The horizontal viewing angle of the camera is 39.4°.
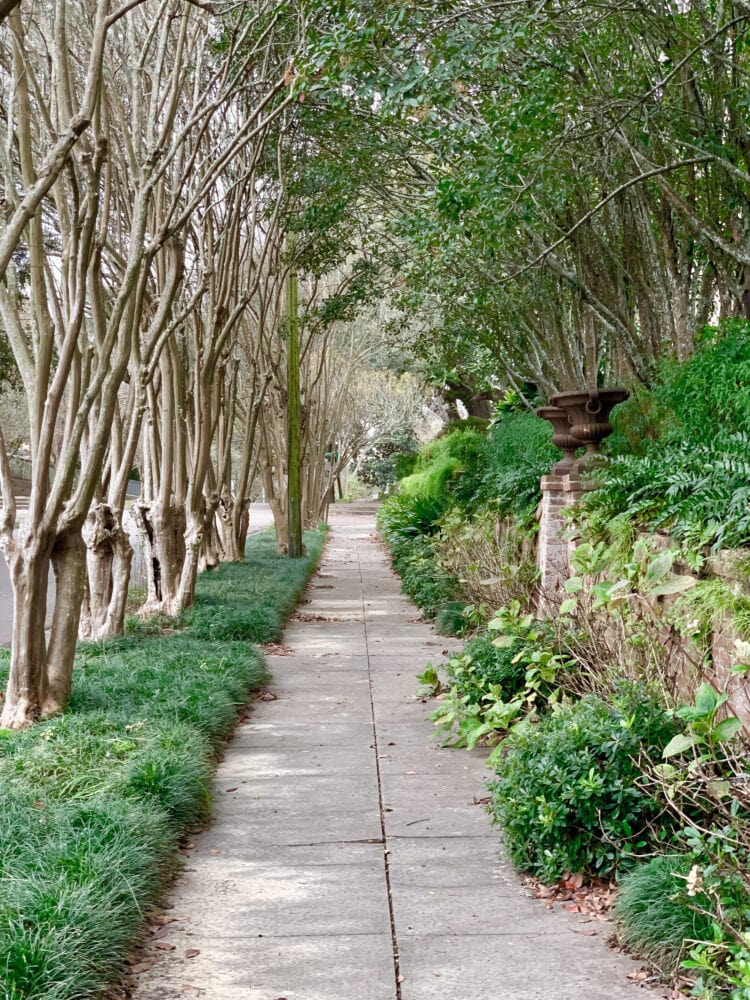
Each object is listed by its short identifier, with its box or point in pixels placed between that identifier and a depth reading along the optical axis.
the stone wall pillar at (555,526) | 9.01
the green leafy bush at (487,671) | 6.95
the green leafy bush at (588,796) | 4.34
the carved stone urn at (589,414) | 8.95
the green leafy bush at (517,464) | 11.63
